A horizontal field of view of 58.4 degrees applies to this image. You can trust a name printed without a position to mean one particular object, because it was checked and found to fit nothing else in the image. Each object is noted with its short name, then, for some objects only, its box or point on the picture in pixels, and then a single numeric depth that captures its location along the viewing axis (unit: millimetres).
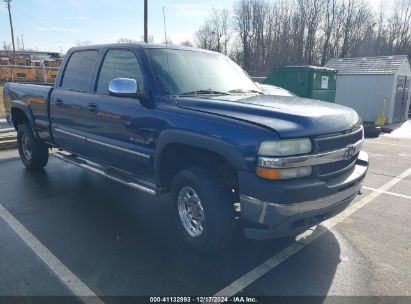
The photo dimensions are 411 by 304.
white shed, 15523
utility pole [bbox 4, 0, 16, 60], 53244
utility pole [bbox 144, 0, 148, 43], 18072
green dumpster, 12148
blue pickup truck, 2863
